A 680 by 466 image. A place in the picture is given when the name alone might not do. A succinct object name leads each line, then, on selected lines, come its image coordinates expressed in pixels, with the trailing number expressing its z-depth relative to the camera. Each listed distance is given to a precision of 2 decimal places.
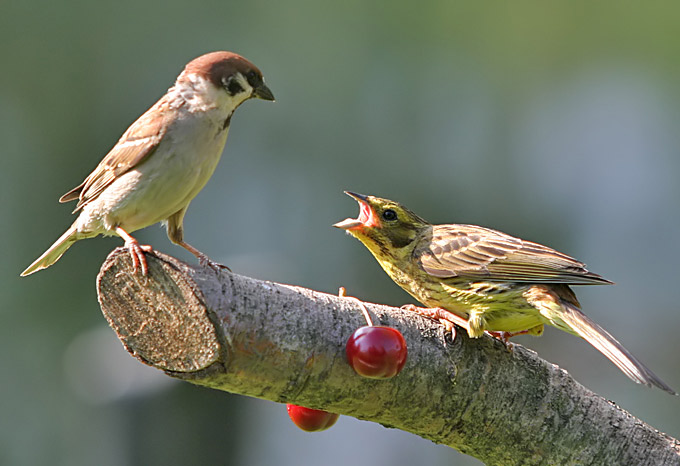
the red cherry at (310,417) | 5.97
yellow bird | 6.39
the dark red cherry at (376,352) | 5.21
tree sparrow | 5.95
